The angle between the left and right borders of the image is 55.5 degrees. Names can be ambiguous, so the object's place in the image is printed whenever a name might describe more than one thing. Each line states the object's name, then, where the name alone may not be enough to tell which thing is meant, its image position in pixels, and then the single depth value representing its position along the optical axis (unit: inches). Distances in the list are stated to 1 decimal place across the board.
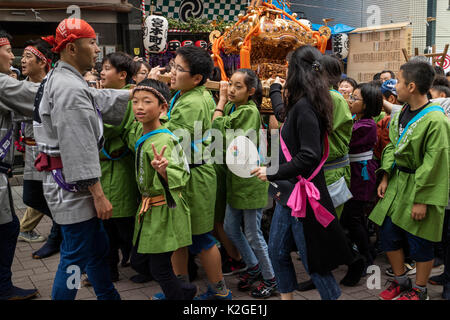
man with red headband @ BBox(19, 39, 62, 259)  173.6
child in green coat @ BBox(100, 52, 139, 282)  140.5
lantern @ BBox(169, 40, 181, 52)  395.9
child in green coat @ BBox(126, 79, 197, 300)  115.0
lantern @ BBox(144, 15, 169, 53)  368.8
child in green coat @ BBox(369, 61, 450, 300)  130.3
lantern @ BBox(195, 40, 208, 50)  400.2
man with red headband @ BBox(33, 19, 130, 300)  104.0
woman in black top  103.7
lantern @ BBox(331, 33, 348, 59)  484.7
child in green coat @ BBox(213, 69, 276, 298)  145.9
